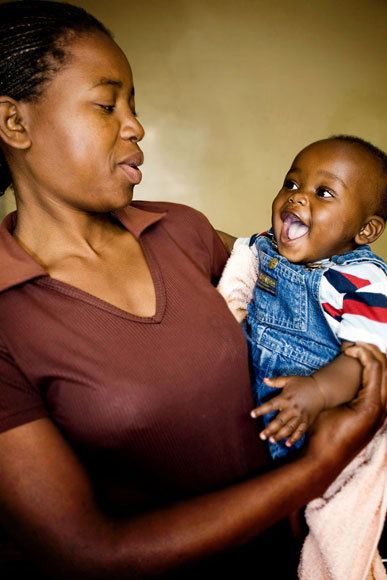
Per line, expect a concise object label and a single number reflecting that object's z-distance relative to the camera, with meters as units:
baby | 0.95
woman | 0.64
